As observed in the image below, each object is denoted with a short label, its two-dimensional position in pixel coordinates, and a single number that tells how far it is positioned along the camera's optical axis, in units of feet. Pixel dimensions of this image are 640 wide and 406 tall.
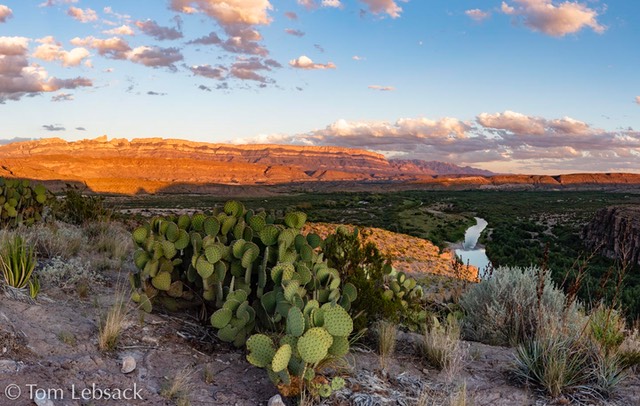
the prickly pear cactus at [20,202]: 32.32
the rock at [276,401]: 13.08
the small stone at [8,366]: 12.97
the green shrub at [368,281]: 19.98
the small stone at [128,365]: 14.20
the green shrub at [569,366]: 15.43
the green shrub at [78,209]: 40.01
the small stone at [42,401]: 11.77
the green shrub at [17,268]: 18.03
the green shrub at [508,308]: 21.49
